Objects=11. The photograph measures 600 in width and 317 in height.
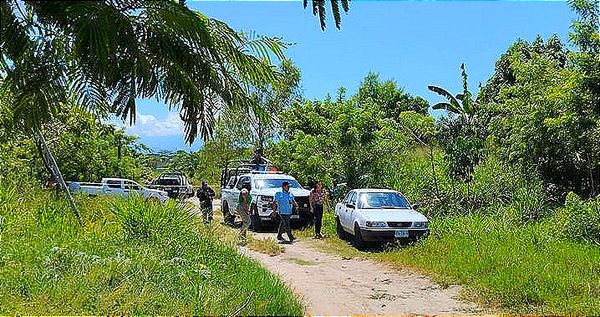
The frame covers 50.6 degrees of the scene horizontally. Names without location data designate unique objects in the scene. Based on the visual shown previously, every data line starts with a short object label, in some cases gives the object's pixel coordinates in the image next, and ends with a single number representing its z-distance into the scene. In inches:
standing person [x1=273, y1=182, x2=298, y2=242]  588.7
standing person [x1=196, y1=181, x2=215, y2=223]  651.5
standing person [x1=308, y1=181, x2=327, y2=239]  623.8
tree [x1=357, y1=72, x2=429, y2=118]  1614.2
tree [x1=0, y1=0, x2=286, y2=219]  80.7
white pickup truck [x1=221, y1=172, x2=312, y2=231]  677.9
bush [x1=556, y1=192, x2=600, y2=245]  449.1
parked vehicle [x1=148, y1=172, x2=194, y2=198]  1128.8
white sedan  515.8
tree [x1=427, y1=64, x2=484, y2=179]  614.2
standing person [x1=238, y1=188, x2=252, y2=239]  588.9
